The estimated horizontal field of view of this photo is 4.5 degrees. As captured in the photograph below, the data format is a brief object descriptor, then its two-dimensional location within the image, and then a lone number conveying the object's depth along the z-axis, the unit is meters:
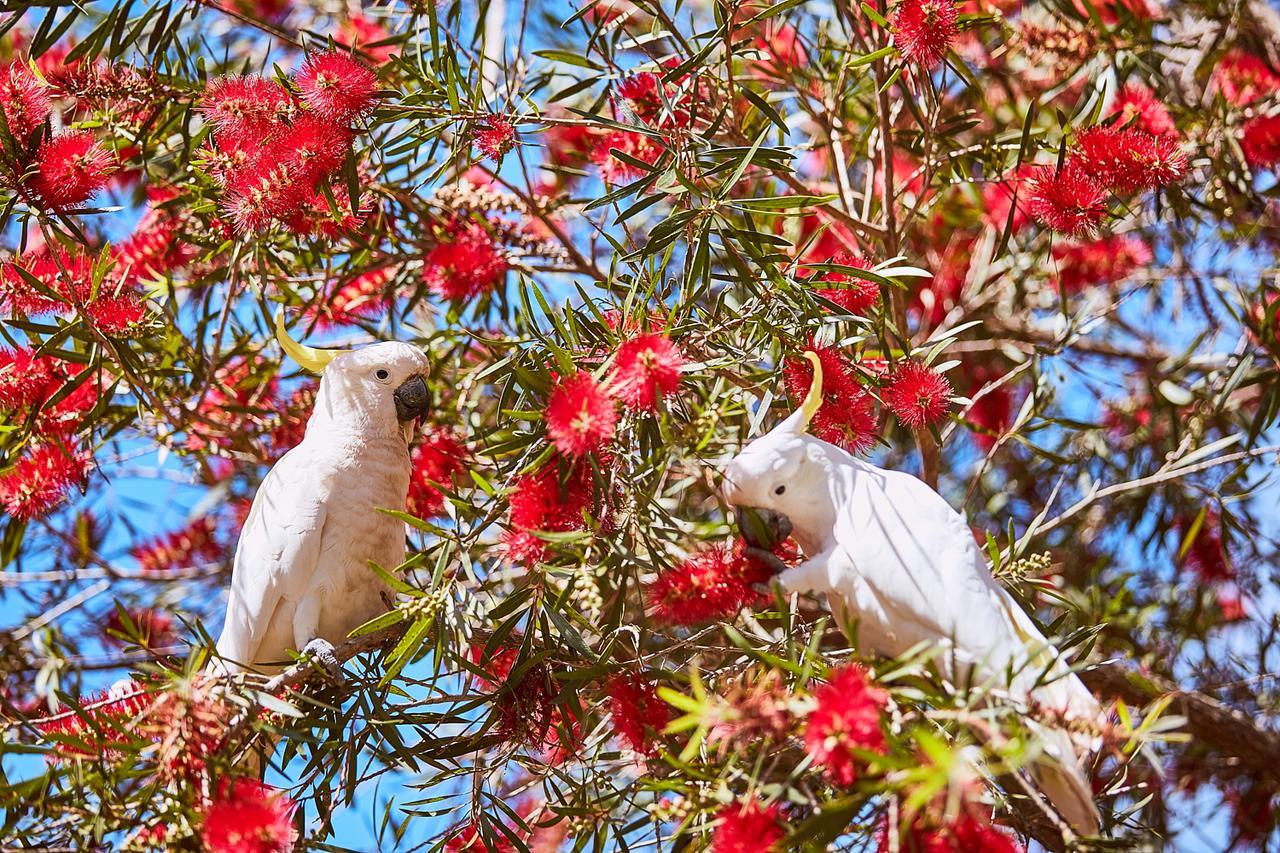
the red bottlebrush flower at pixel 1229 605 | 13.93
